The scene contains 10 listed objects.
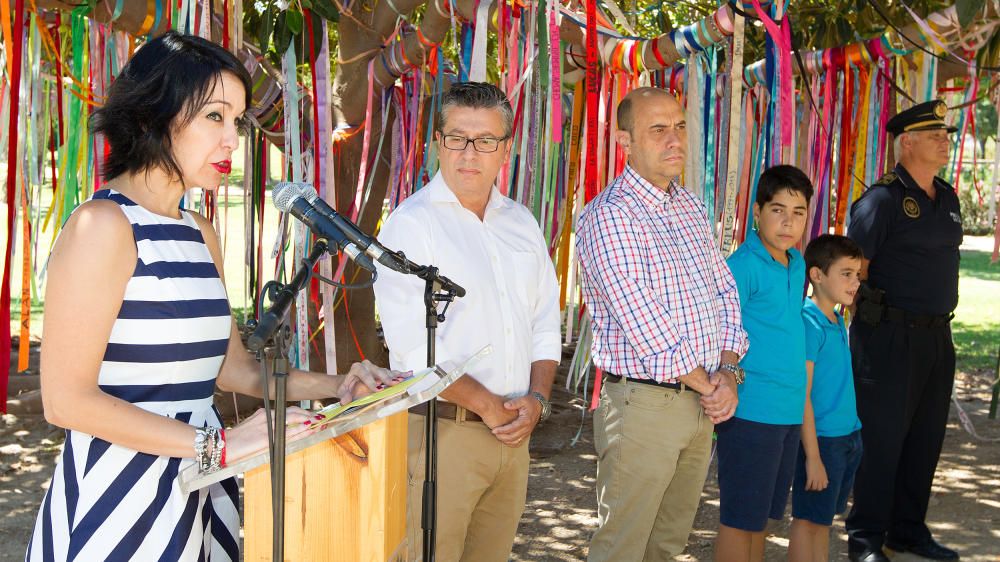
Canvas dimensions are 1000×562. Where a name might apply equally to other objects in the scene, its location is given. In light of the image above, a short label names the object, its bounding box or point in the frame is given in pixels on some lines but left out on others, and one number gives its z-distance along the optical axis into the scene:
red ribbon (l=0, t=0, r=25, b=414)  2.85
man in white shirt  2.42
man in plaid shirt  2.71
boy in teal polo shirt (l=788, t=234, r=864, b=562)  3.34
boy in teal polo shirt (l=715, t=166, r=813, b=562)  3.05
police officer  3.70
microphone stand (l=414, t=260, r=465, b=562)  1.96
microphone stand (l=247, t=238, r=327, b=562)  1.44
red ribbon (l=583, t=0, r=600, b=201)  3.16
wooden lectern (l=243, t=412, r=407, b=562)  1.60
